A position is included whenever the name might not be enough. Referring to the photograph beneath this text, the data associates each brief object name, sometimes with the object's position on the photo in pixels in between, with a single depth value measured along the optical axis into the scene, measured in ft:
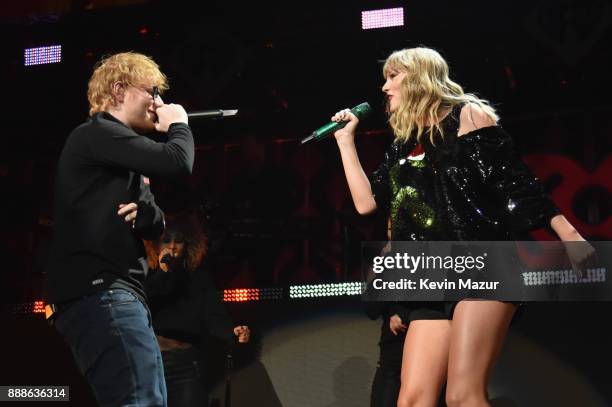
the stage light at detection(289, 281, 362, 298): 27.66
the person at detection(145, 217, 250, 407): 27.02
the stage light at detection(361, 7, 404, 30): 35.53
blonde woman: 14.64
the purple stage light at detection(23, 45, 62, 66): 41.29
